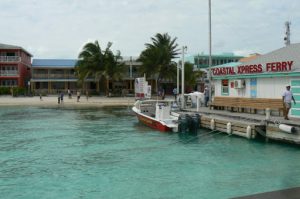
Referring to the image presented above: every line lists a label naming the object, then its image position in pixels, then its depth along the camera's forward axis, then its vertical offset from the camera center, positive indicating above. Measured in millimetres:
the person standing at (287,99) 19289 -468
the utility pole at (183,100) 30388 -807
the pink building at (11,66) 69812 +4198
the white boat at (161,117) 23812 -1800
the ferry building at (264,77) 21453 +751
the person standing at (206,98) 33862 -717
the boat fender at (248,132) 20030 -2113
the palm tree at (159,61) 62688 +4404
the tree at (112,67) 63250 +3545
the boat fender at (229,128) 21645 -2089
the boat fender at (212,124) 23295 -1995
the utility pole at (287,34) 42562 +5790
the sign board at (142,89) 34000 +48
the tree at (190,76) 67312 +2244
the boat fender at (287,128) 17438 -1706
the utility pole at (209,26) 31203 +5037
